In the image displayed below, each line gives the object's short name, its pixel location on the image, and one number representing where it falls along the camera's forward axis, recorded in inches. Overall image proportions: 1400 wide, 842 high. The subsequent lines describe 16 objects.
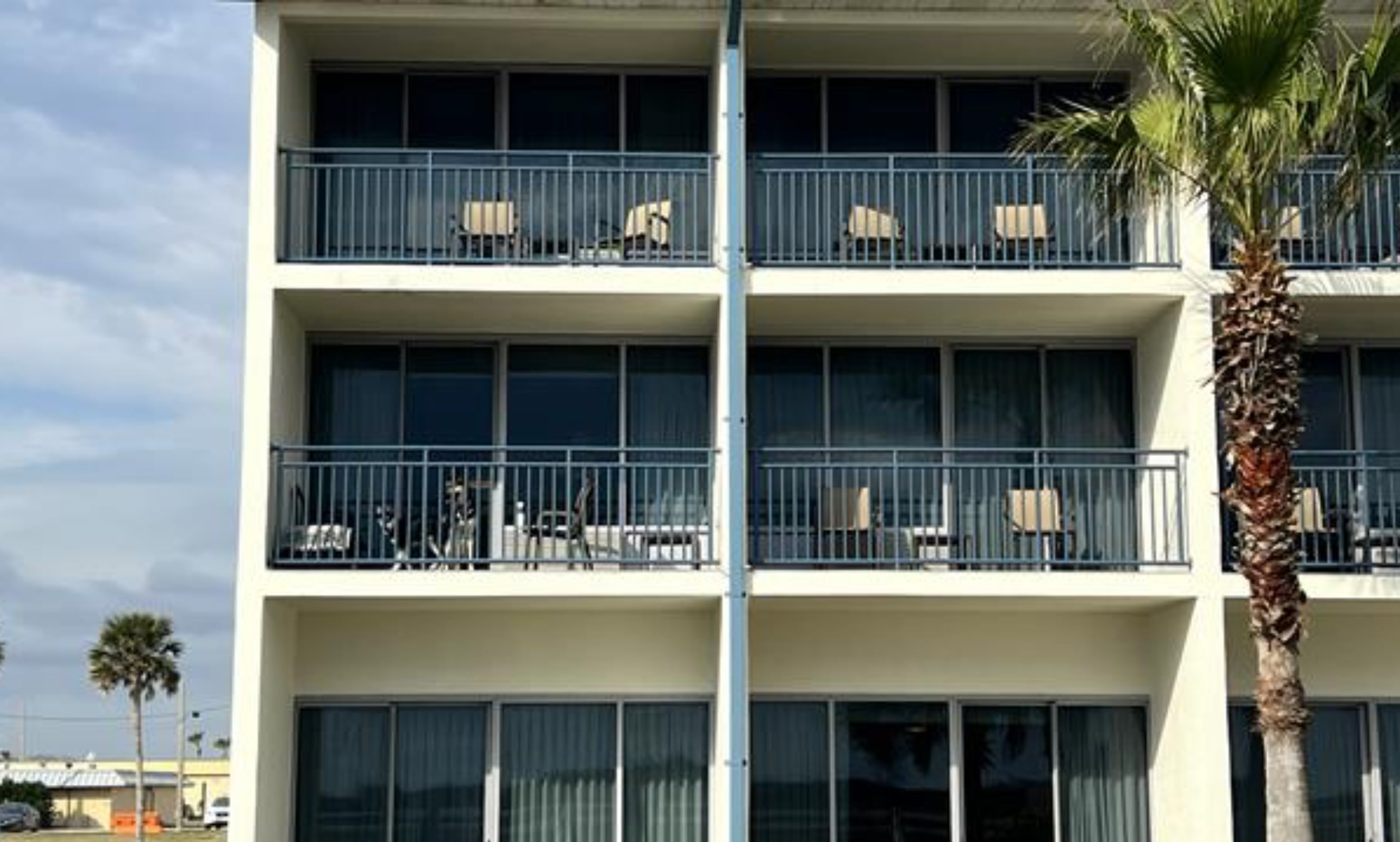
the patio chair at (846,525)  737.6
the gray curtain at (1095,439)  744.3
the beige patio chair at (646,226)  747.4
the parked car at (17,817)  3051.2
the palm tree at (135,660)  2422.5
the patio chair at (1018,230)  757.9
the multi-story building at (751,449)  709.3
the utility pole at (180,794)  3388.3
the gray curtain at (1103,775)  740.0
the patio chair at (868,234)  753.0
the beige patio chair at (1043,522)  738.2
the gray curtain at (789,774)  736.3
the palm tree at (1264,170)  568.4
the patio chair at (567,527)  726.5
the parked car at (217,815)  3371.3
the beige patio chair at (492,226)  755.4
